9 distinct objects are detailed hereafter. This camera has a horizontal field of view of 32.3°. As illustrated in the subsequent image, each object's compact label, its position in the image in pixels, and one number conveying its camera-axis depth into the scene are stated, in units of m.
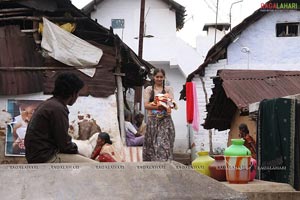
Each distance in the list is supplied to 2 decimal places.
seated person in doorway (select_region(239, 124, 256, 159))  8.21
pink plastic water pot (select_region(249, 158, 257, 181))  4.61
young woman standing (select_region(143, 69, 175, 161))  7.14
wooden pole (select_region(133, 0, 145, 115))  16.75
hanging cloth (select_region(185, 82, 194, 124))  10.95
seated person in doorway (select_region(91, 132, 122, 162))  7.89
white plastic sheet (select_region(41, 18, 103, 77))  10.73
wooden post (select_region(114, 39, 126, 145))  11.52
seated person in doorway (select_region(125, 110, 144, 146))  11.43
